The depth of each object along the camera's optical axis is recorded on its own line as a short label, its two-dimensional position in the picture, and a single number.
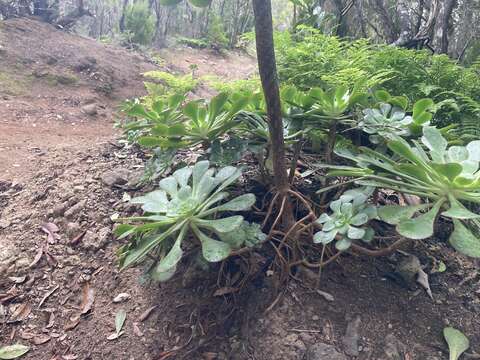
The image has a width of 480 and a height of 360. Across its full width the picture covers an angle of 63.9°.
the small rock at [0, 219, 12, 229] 2.24
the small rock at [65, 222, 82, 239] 2.12
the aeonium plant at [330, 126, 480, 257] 1.13
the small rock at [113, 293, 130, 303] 1.75
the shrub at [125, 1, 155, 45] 9.57
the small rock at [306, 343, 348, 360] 1.35
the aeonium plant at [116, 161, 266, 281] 1.28
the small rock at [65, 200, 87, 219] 2.20
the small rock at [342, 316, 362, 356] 1.38
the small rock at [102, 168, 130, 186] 2.34
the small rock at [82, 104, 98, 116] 4.88
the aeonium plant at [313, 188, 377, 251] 1.26
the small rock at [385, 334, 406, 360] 1.35
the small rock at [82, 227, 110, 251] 2.04
